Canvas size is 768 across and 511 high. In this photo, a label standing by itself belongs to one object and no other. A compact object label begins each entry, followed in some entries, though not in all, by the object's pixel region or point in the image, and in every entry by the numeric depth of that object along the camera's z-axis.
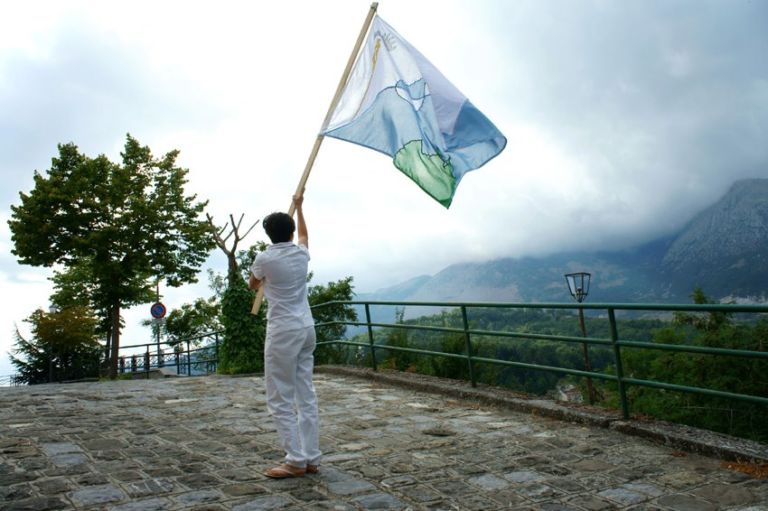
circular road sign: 28.63
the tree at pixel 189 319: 39.91
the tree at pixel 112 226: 28.41
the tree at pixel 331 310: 13.90
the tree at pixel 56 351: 30.05
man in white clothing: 4.64
